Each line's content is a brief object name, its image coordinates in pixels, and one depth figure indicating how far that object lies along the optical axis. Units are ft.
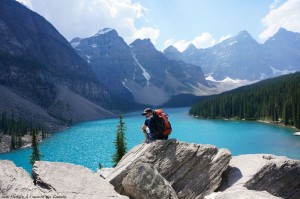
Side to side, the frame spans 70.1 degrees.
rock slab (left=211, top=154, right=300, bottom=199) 37.28
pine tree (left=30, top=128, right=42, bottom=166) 117.38
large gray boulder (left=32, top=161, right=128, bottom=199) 27.46
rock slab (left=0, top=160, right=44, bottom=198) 24.94
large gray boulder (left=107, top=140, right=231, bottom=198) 37.04
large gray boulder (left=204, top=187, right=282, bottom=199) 25.04
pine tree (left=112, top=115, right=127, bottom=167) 116.58
